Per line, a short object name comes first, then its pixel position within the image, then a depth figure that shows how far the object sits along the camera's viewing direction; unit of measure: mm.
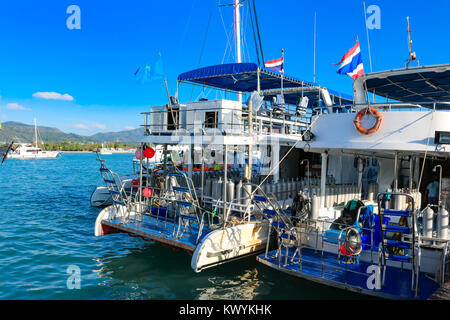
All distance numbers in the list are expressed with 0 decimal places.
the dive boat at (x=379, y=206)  6893
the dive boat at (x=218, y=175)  9164
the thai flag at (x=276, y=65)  14912
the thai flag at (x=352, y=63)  12492
